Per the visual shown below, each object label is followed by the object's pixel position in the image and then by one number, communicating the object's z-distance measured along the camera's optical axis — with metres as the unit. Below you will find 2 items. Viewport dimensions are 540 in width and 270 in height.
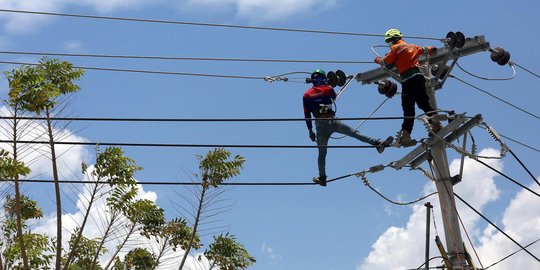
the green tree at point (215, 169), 16.06
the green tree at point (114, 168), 13.25
